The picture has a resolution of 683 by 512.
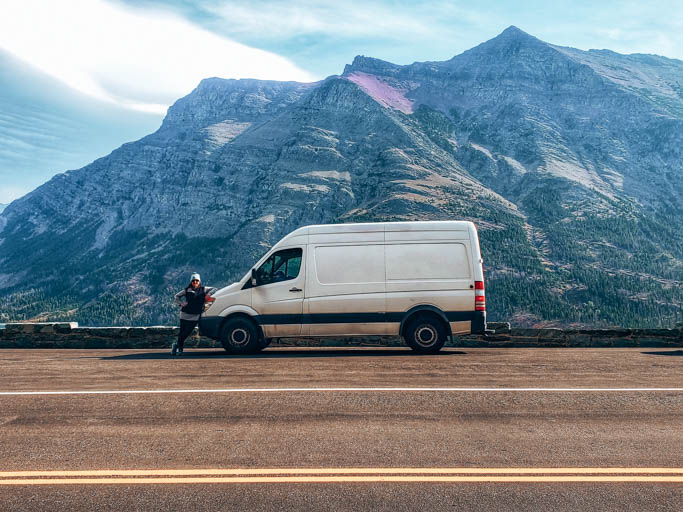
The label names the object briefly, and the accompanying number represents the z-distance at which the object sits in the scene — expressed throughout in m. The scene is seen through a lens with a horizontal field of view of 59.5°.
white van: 12.67
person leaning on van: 13.20
